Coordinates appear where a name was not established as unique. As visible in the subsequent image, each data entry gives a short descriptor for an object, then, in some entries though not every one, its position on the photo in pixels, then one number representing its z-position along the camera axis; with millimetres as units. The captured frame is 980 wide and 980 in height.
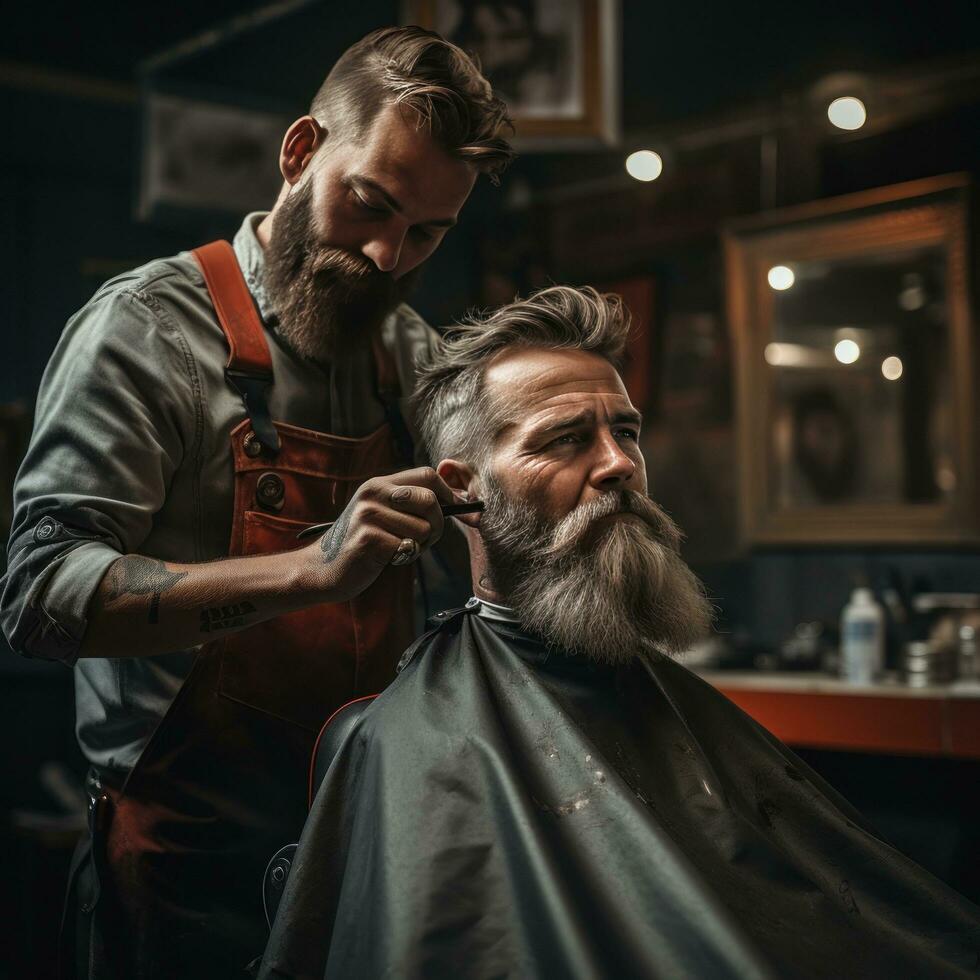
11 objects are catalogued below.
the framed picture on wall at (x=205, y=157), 3498
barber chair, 1660
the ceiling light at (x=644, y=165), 4531
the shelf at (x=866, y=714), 3335
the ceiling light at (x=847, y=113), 4102
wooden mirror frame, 3807
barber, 1720
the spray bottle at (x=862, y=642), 3711
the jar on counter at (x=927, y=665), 3580
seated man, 1418
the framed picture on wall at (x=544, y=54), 2961
